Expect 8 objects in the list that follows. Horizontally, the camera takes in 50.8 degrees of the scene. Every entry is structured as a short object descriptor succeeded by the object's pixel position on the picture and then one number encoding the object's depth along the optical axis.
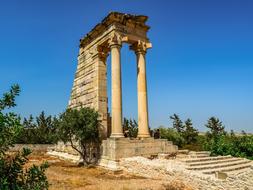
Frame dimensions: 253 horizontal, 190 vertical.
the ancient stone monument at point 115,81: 16.70
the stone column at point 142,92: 18.94
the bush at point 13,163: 3.39
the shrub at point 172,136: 29.43
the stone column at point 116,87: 17.27
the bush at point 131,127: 29.83
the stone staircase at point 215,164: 12.90
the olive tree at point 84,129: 17.20
